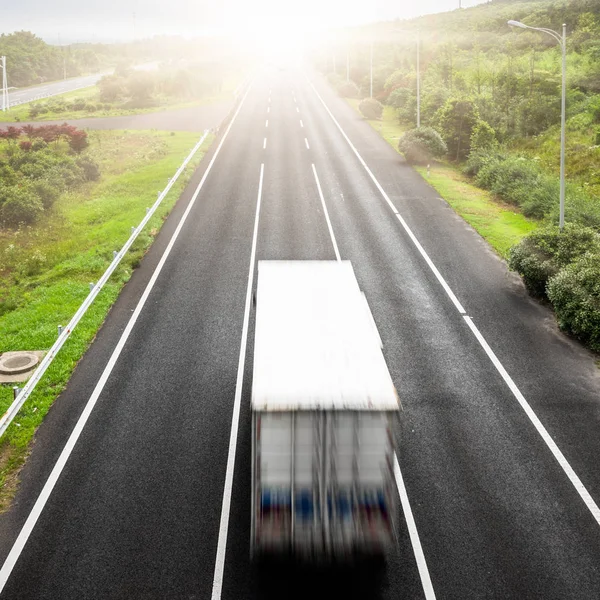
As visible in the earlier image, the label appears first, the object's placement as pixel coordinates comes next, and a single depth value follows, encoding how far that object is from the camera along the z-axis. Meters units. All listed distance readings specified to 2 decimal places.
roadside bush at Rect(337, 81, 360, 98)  63.19
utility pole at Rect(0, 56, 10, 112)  57.81
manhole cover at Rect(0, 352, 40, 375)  13.56
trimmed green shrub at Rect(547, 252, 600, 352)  14.72
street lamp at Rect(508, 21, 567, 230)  18.38
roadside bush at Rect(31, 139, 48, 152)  35.34
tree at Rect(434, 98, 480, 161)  34.31
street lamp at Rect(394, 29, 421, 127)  36.62
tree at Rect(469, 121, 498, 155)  33.16
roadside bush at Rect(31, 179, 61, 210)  26.70
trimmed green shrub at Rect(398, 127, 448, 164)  33.44
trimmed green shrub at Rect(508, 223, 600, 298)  17.08
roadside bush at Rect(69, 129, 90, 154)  36.94
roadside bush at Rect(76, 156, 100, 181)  31.74
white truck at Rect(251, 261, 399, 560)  7.88
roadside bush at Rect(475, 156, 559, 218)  24.56
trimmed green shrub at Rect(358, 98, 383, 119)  48.50
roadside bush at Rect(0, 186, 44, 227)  24.88
